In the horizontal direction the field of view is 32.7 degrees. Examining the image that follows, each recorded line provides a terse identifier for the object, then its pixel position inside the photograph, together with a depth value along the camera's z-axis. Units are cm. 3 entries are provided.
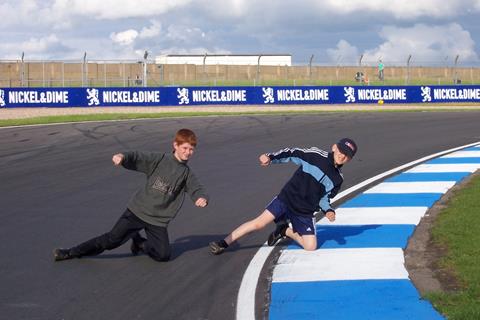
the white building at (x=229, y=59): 8192
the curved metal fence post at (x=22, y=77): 4212
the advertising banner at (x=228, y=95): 3694
